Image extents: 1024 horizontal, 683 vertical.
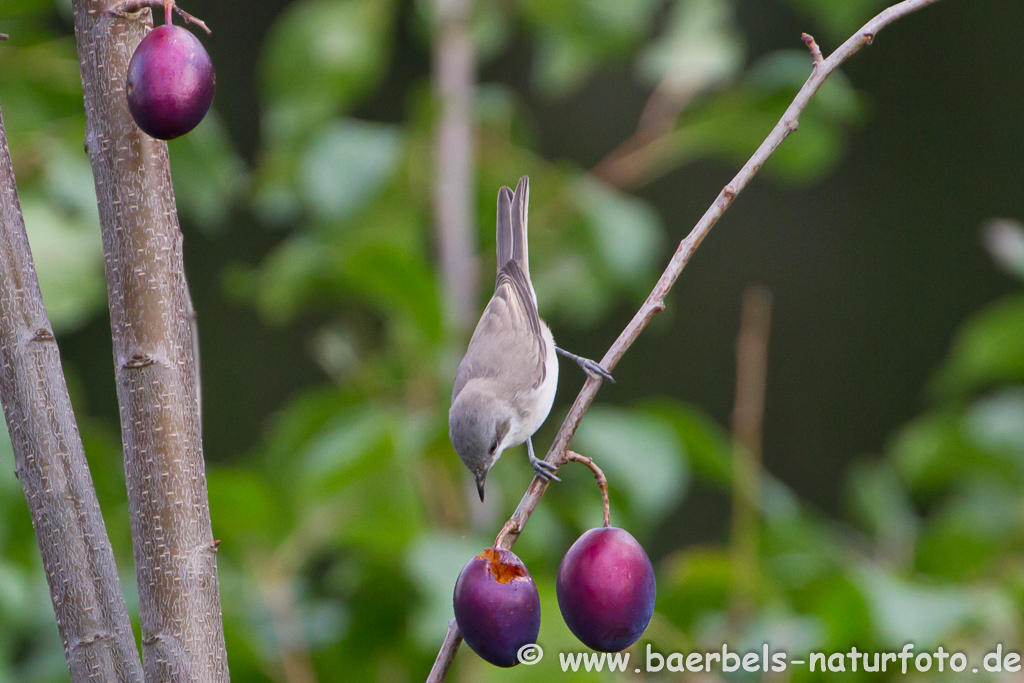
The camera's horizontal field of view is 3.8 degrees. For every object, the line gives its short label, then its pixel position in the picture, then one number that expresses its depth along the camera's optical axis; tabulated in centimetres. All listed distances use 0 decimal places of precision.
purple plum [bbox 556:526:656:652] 558
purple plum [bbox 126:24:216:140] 554
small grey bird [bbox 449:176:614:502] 590
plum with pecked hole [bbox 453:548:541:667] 557
